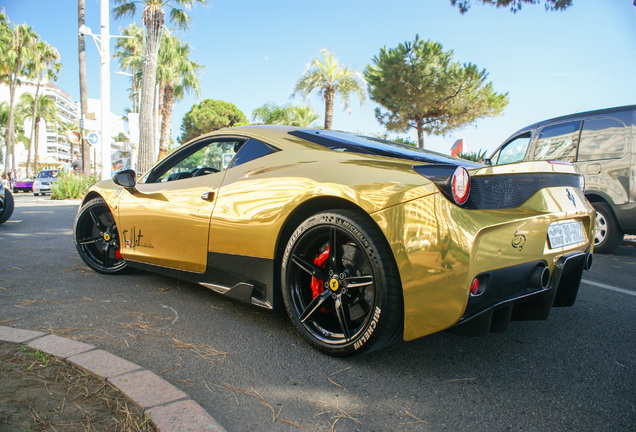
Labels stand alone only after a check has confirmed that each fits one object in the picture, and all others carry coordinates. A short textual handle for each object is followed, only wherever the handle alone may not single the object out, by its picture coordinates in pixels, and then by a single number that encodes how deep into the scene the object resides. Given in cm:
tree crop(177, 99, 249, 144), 5059
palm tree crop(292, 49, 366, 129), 2647
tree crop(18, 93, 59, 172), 6606
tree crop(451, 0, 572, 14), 902
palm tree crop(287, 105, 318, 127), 3375
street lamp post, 1484
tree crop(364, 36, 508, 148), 2389
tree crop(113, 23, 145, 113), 3353
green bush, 1644
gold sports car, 184
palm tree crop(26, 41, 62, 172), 4109
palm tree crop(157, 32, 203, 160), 2806
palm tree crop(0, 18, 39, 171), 3856
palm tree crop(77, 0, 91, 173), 1986
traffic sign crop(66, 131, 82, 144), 1805
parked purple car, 3047
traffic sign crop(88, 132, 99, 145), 1561
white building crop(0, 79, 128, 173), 11712
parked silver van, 571
